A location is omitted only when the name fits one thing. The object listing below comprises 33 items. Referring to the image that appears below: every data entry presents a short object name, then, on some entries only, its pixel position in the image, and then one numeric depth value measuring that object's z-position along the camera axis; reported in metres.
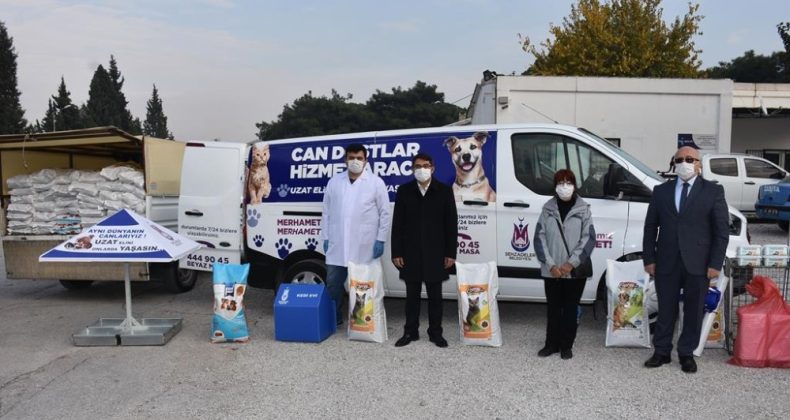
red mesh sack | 4.89
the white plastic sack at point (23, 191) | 8.11
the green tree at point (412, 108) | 56.06
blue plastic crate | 5.84
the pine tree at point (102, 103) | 78.81
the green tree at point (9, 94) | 52.38
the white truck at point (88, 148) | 7.68
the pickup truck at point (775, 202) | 12.42
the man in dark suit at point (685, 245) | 4.77
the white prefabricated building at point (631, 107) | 17.52
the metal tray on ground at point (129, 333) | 5.85
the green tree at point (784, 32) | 31.23
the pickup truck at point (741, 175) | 14.80
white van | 5.83
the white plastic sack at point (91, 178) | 7.96
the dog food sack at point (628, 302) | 5.38
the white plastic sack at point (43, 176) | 8.11
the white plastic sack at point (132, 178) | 7.82
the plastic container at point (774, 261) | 5.11
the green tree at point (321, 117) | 59.25
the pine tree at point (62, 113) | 72.31
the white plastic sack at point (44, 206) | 8.05
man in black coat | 5.66
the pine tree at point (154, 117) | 111.62
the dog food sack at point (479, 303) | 5.53
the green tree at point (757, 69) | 43.09
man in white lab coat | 6.02
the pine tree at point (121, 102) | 83.05
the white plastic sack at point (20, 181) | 8.11
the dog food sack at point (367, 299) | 5.80
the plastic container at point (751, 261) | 5.11
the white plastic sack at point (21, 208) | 8.03
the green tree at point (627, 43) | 24.75
